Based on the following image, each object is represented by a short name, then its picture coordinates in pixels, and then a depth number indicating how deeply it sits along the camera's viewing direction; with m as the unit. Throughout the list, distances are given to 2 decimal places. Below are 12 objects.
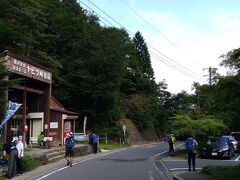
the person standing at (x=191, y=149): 11.37
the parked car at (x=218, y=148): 16.52
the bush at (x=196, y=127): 19.52
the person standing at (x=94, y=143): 19.86
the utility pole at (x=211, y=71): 30.51
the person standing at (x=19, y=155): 10.24
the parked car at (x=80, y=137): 24.58
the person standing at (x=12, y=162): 9.72
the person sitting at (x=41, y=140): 17.57
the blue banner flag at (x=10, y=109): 11.38
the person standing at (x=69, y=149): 12.80
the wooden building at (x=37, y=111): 17.24
